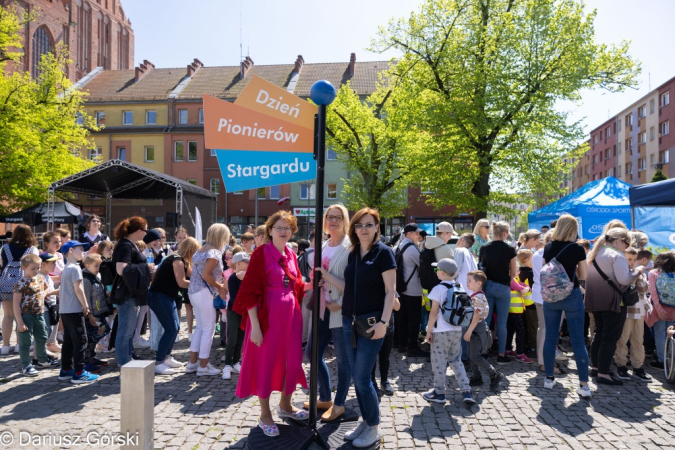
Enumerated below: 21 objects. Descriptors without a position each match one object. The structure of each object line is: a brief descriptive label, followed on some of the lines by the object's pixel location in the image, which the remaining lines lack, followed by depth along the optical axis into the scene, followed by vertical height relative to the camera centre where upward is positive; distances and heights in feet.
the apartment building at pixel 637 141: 144.56 +28.15
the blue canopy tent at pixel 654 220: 29.68 +0.22
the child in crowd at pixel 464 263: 21.84 -1.81
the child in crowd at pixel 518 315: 22.74 -4.35
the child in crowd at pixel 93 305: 19.63 -3.43
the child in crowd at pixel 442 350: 16.67 -4.31
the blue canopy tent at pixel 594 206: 43.19 +1.46
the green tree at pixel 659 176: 105.09 +10.05
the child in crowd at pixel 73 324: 18.62 -3.91
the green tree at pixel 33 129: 72.13 +14.00
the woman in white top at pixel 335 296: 14.38 -2.18
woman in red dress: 13.19 -2.76
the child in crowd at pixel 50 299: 21.81 -3.59
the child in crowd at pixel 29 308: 19.70 -3.53
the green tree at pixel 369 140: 87.66 +14.46
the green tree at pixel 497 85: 61.82 +17.53
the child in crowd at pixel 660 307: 20.43 -3.47
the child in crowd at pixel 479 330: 17.81 -3.93
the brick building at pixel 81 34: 143.95 +62.95
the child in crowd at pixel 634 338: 20.38 -4.80
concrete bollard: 9.18 -3.37
